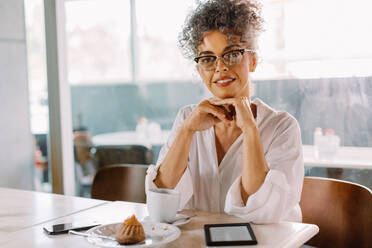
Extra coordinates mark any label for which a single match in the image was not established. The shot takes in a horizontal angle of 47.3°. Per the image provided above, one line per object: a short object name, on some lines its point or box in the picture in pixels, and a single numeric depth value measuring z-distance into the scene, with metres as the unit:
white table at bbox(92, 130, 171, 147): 3.01
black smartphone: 1.18
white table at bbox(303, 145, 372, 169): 2.26
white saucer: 1.21
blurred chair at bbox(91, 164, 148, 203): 2.05
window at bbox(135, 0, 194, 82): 2.84
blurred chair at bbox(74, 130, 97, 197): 3.39
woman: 1.44
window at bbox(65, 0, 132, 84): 3.12
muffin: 1.04
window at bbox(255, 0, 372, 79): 2.22
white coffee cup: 1.22
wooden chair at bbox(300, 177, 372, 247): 1.51
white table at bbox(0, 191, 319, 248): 1.09
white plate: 1.05
